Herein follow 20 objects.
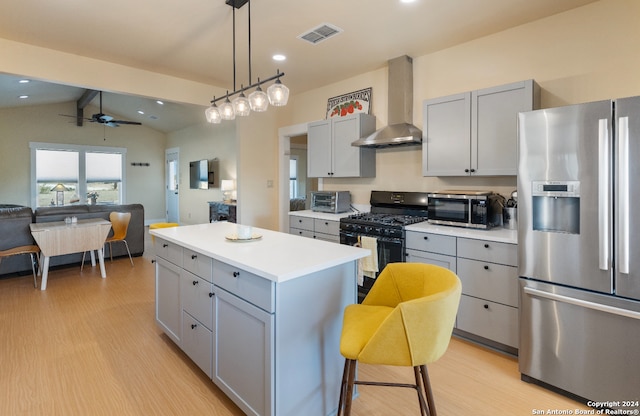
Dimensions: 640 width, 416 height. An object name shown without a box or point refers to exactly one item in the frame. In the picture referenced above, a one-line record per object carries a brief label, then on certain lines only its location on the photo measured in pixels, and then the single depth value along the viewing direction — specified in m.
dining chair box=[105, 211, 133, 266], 4.99
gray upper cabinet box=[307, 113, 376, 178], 3.96
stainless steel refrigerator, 1.77
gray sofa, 4.29
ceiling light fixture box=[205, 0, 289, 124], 2.36
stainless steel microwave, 2.81
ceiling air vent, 2.99
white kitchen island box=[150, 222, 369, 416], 1.57
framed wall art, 4.17
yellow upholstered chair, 1.32
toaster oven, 4.18
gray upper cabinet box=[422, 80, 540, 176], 2.71
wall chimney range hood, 3.55
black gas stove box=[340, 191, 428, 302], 3.11
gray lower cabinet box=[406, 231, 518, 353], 2.43
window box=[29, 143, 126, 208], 8.13
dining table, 4.02
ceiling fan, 7.03
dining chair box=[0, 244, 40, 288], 4.03
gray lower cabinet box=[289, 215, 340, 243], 3.79
